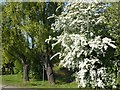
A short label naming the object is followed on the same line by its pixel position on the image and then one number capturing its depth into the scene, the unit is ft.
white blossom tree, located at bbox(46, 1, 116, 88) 28.32
